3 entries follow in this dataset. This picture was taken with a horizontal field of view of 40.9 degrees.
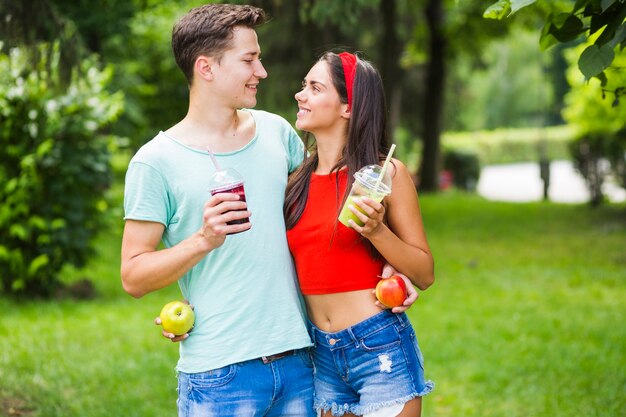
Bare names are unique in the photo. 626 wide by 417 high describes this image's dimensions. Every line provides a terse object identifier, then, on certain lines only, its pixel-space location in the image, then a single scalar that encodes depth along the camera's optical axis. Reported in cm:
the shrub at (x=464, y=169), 2842
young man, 276
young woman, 295
